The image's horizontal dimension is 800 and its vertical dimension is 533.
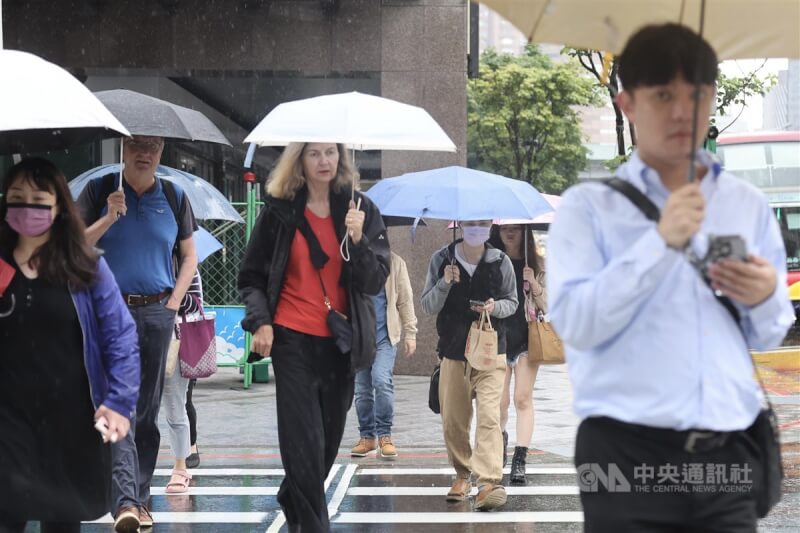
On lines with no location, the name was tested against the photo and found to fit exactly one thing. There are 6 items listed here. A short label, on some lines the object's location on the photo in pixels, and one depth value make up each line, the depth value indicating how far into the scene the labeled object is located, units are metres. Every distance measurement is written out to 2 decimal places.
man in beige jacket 19.22
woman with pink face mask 8.79
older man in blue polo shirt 12.73
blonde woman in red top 11.06
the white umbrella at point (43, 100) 9.26
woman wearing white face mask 15.12
